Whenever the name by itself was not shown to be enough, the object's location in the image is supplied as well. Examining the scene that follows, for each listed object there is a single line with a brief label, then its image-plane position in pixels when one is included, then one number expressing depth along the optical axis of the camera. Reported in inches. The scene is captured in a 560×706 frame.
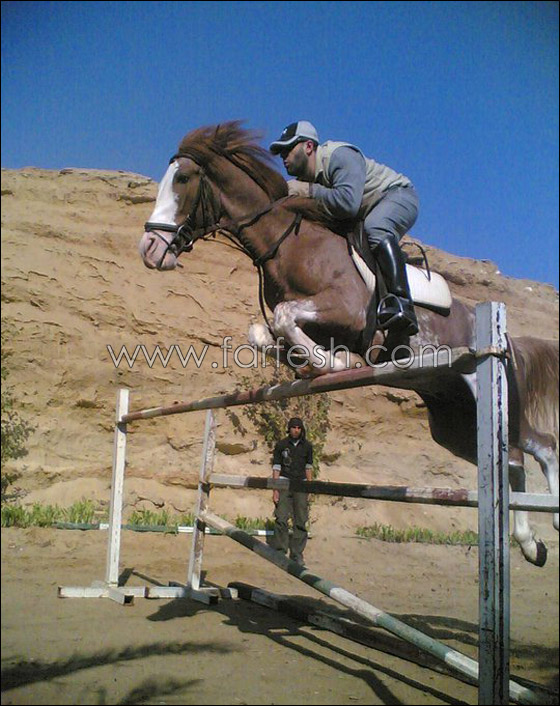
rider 121.6
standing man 251.6
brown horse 119.8
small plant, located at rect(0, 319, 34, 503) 275.9
